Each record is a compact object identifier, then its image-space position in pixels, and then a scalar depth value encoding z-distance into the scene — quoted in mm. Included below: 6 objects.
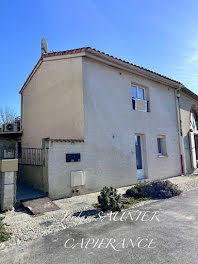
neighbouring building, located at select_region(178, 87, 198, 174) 12805
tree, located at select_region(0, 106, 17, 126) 29141
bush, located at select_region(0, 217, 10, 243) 3584
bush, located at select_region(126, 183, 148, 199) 6657
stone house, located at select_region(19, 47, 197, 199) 6984
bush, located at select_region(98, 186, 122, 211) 5266
